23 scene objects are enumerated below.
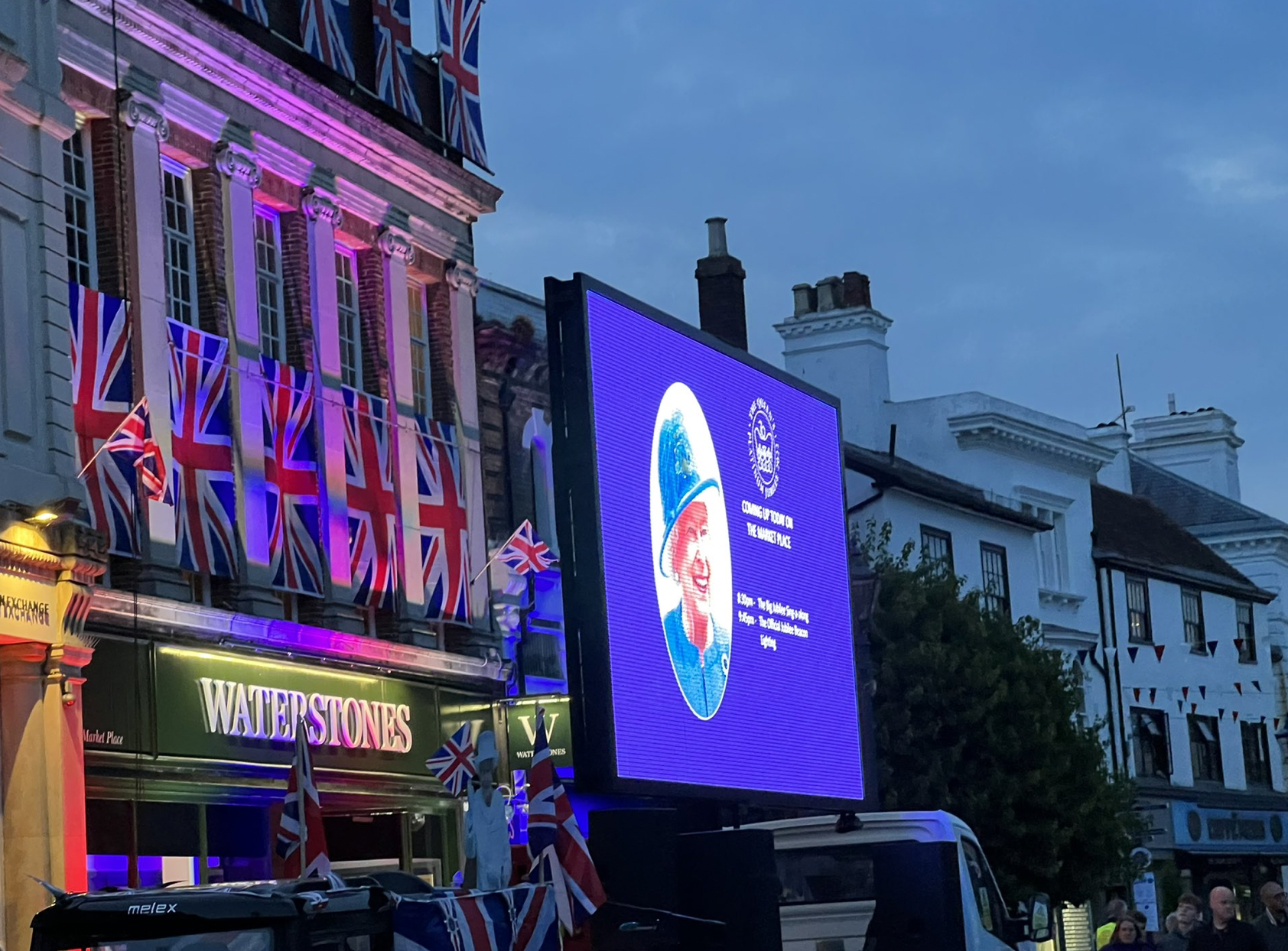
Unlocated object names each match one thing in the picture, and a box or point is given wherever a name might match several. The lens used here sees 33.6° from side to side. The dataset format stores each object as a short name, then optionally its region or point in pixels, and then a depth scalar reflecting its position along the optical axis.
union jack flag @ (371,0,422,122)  26.97
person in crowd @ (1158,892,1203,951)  18.98
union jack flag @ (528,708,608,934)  16.44
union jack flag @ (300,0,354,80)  25.08
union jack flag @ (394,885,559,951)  11.44
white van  17.06
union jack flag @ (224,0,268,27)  23.64
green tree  32.97
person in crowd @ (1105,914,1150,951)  19.06
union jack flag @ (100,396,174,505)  19.81
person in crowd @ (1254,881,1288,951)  17.48
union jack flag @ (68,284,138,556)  20.30
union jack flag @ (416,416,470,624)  26.78
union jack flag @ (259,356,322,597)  23.56
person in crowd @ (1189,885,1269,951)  16.27
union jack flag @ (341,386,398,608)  25.20
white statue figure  15.98
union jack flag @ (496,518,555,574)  26.95
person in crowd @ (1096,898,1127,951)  23.47
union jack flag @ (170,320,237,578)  21.91
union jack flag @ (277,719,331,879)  17.42
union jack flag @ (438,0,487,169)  28.61
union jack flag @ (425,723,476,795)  18.52
